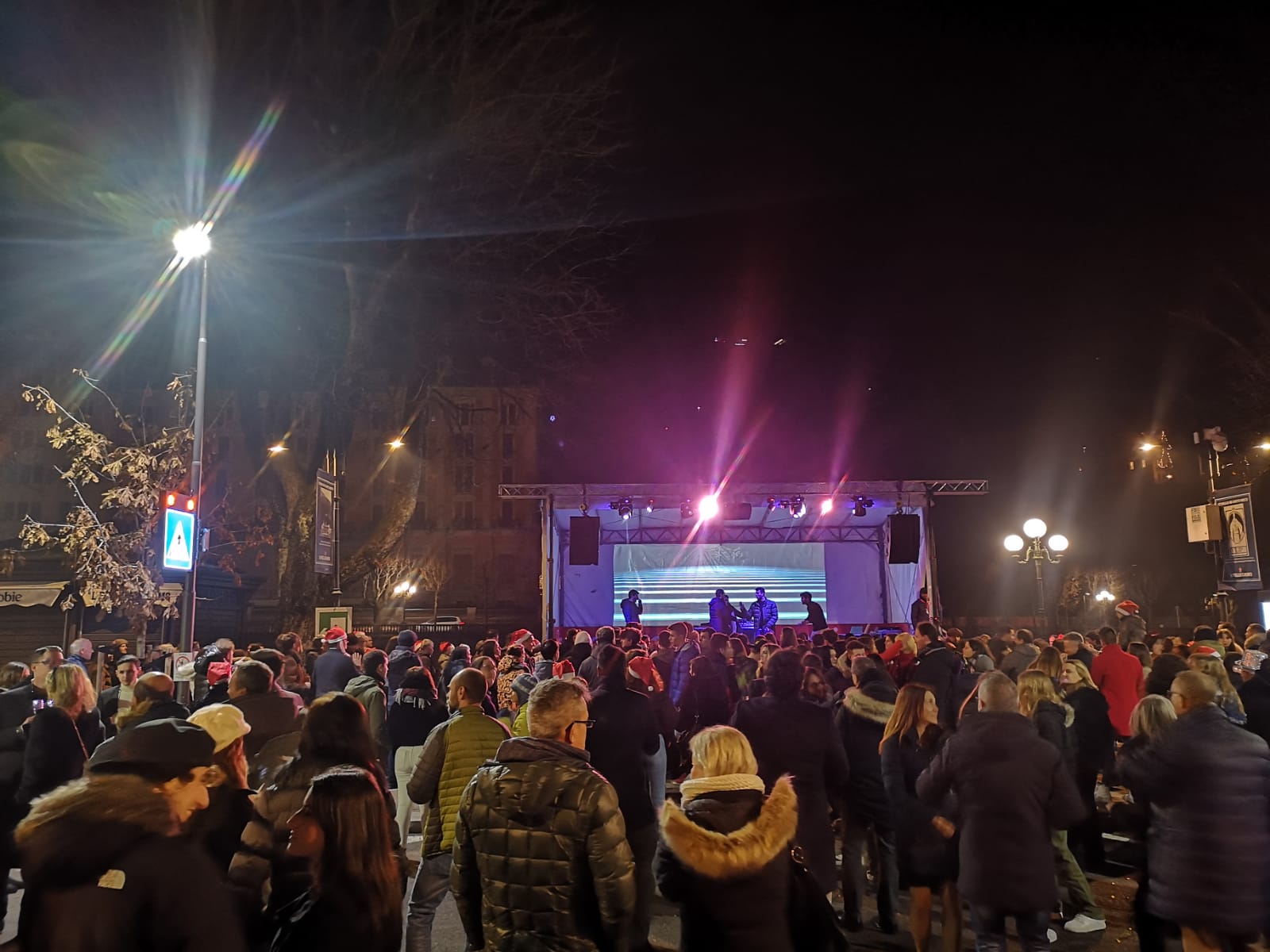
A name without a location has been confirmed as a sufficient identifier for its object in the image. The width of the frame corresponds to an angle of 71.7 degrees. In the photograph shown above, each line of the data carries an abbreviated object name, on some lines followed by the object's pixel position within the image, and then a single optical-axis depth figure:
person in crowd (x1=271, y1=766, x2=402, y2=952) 2.62
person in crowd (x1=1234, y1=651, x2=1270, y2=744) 6.80
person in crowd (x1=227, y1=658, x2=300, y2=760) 5.18
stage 23.89
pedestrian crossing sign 10.05
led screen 24.28
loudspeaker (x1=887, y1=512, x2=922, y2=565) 21.34
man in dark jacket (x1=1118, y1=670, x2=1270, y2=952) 4.02
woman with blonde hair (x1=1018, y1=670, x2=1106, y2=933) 5.87
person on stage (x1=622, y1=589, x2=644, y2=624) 22.55
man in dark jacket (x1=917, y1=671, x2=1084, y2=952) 4.19
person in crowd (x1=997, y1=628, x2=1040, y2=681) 9.26
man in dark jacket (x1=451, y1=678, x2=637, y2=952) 3.14
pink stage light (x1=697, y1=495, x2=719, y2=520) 21.19
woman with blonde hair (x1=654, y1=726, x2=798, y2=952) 2.84
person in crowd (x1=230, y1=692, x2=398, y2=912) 3.60
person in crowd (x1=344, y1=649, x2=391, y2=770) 7.70
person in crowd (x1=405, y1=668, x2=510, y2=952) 4.65
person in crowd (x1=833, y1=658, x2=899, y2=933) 5.96
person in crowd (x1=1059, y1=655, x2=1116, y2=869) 6.99
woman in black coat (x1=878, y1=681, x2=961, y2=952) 4.96
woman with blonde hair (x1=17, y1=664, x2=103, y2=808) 5.63
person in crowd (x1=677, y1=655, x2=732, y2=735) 8.34
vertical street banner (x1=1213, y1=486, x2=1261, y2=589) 17.84
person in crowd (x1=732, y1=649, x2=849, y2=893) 5.22
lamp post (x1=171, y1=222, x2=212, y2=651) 10.45
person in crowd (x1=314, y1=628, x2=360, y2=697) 8.91
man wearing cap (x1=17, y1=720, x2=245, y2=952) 2.06
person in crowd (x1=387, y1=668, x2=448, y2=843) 7.00
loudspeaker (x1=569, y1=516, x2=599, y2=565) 21.83
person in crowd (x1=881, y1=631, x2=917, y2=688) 9.25
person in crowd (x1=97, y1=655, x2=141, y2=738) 7.90
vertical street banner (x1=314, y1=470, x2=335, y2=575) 15.22
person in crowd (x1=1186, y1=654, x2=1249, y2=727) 6.12
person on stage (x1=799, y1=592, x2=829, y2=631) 19.81
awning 20.77
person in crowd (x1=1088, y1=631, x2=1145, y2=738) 8.58
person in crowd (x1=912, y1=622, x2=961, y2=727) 7.89
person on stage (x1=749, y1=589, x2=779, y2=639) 21.16
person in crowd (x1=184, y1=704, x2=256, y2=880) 3.68
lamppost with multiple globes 16.55
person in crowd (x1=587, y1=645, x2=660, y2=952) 5.28
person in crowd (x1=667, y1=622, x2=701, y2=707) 10.08
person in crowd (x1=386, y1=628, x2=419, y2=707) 9.51
